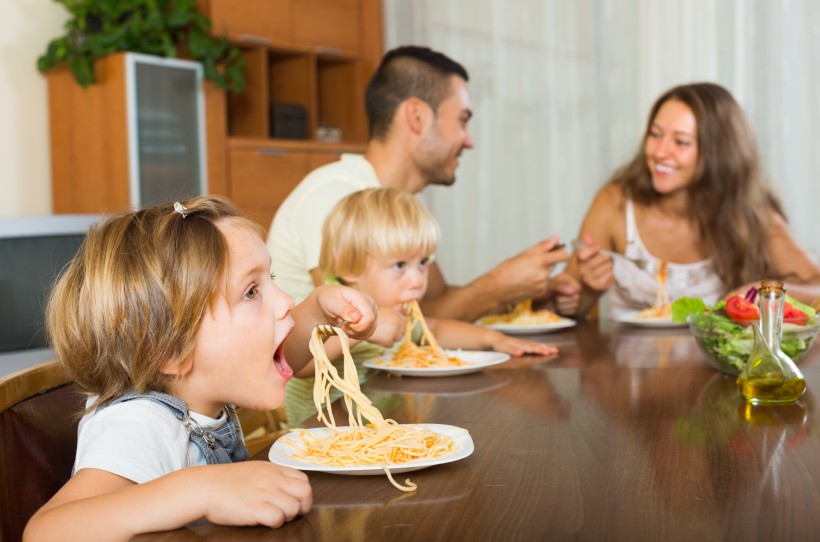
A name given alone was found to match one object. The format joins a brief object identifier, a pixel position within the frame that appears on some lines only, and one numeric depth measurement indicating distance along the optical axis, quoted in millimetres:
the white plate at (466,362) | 1759
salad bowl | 1678
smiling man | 2598
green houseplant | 4652
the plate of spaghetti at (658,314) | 2510
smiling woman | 3023
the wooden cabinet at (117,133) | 4707
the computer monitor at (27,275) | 2953
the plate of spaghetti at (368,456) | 1031
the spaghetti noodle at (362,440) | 1070
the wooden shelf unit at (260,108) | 4785
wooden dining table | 879
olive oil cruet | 1433
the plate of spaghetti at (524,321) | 2465
